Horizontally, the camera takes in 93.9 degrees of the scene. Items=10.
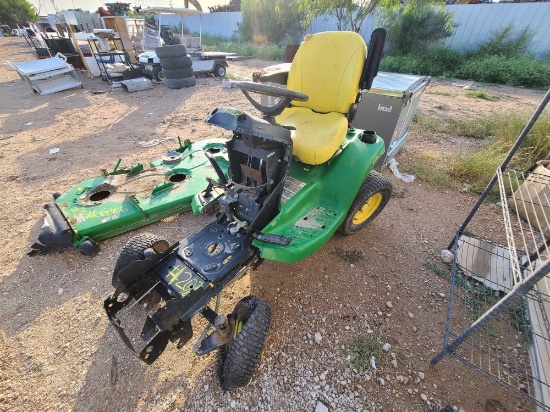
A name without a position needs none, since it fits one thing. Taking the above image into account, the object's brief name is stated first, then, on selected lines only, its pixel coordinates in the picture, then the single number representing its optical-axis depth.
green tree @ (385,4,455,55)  10.71
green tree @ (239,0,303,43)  15.34
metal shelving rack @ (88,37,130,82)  8.92
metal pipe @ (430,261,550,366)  1.20
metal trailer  3.39
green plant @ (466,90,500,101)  7.50
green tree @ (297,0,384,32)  6.91
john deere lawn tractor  1.62
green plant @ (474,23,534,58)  9.80
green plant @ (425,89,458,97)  7.82
